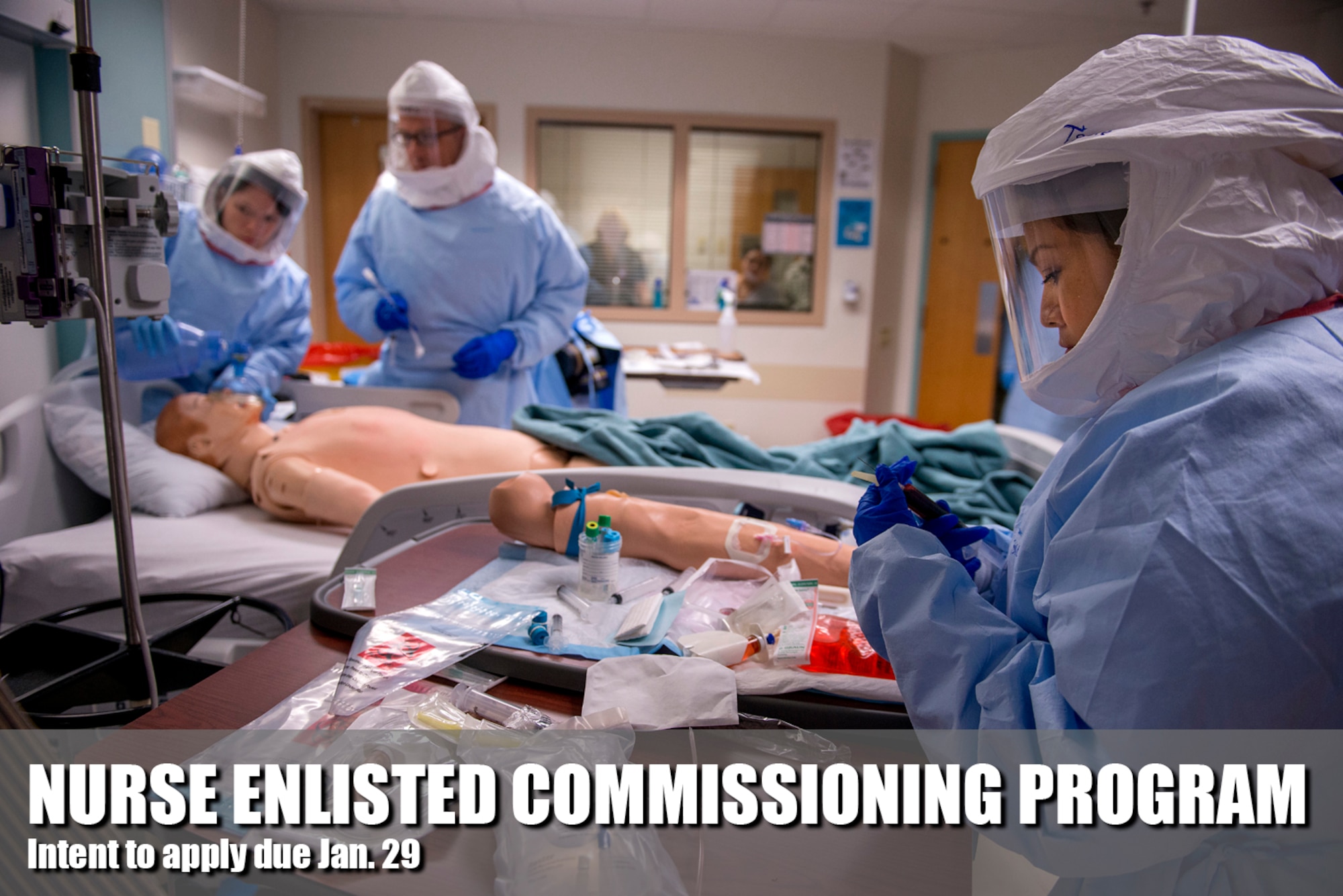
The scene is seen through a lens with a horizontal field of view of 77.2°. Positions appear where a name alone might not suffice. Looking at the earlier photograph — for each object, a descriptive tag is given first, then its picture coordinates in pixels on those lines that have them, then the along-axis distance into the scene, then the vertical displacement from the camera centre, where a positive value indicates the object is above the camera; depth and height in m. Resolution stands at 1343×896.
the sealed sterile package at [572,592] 1.17 -0.48
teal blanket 2.12 -0.39
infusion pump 1.13 +0.05
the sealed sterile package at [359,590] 1.29 -0.47
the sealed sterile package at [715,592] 1.27 -0.48
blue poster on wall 5.53 +0.52
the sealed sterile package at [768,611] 1.23 -0.46
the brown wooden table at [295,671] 1.02 -0.52
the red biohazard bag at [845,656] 1.12 -0.47
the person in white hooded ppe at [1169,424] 0.68 -0.09
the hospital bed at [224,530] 1.78 -0.65
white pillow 2.19 -0.53
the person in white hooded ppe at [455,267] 2.85 +0.08
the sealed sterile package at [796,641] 1.12 -0.45
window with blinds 5.45 +0.58
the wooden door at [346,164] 5.25 +0.75
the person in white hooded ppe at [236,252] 2.75 +0.10
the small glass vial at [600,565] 1.36 -0.43
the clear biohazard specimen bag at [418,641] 1.05 -0.48
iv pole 1.11 -0.07
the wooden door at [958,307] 5.54 -0.01
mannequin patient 2.24 -0.46
